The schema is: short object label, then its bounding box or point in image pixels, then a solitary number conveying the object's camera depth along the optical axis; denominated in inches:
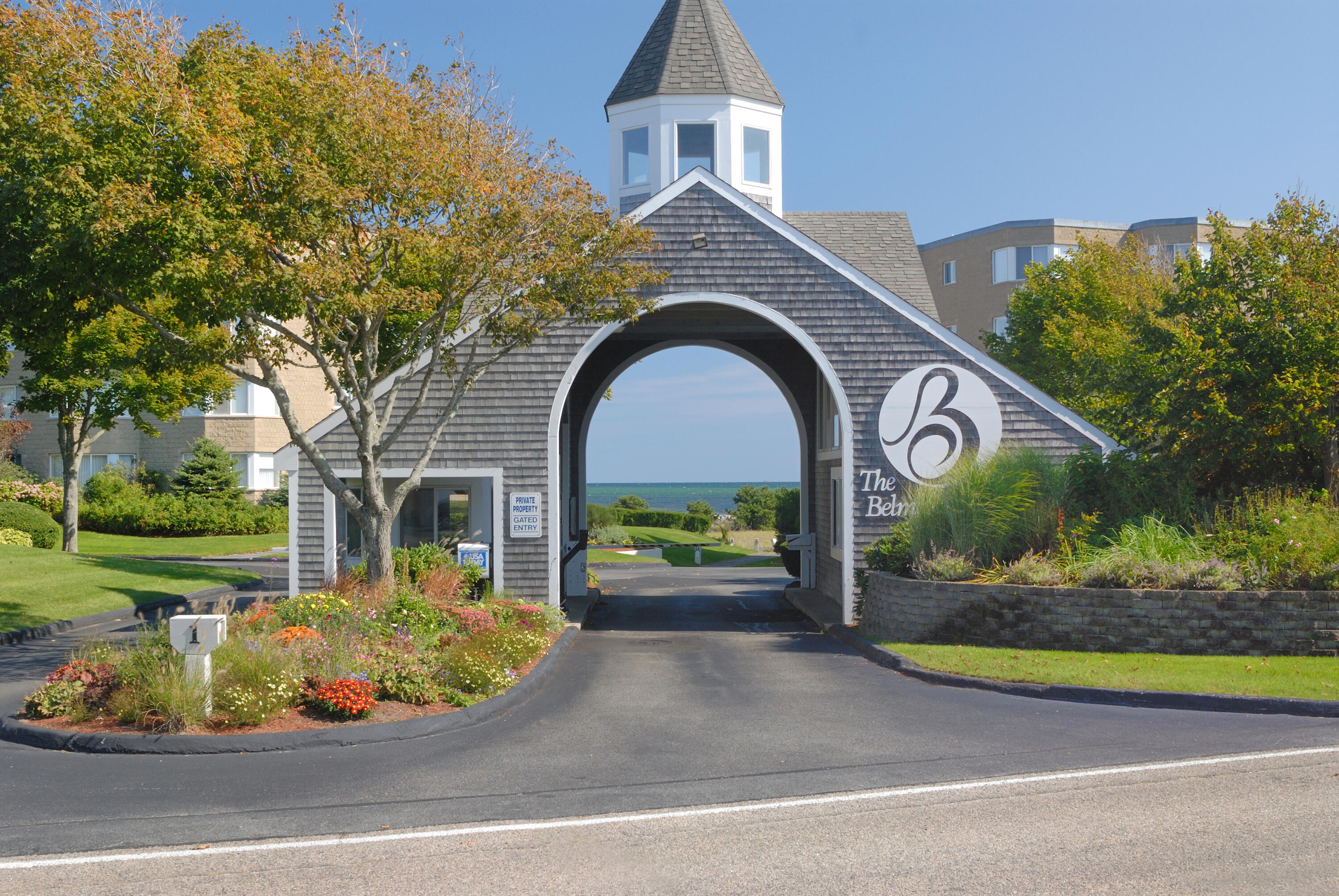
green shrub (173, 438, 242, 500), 1501.0
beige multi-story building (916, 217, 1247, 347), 1834.4
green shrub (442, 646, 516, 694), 418.6
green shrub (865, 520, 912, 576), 618.8
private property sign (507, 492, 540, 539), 671.1
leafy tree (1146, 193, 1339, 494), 585.3
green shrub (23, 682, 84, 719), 378.3
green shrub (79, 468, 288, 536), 1438.2
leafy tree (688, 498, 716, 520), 2316.7
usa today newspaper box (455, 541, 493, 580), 679.1
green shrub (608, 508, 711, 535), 2175.2
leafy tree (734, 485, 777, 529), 2372.0
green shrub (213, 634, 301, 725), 362.0
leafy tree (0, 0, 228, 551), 457.4
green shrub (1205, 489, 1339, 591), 482.9
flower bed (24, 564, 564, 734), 362.6
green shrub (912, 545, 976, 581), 561.9
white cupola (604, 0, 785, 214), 896.9
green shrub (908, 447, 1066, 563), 580.7
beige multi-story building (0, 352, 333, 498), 1556.3
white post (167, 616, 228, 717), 364.2
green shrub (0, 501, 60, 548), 1096.2
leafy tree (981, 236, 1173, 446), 1042.7
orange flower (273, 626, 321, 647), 426.0
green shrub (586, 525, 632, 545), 1857.8
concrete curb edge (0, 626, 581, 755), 344.2
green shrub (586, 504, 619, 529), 1996.8
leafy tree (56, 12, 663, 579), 477.7
